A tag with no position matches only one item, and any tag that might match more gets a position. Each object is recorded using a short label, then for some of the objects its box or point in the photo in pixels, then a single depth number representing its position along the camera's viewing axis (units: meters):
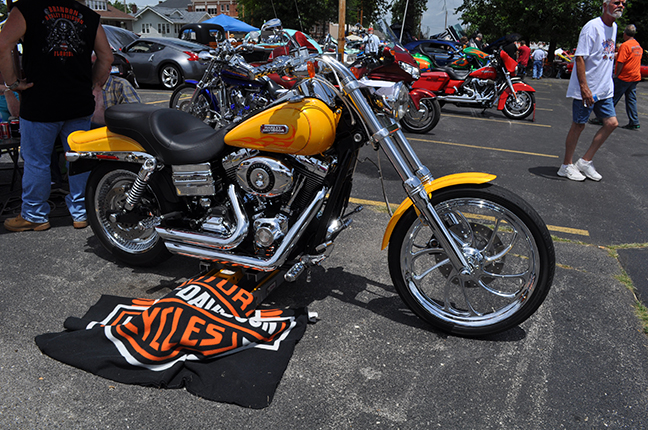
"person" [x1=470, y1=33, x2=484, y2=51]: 21.12
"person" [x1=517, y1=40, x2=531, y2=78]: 18.48
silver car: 13.71
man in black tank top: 3.65
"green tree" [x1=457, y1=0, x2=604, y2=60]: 31.91
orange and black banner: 2.38
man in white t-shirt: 5.65
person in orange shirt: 7.80
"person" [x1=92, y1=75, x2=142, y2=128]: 4.72
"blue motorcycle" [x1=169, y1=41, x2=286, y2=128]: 6.63
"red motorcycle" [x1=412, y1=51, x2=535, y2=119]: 10.98
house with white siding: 77.50
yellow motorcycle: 2.65
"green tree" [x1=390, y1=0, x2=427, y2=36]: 40.73
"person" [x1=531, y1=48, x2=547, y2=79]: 26.08
